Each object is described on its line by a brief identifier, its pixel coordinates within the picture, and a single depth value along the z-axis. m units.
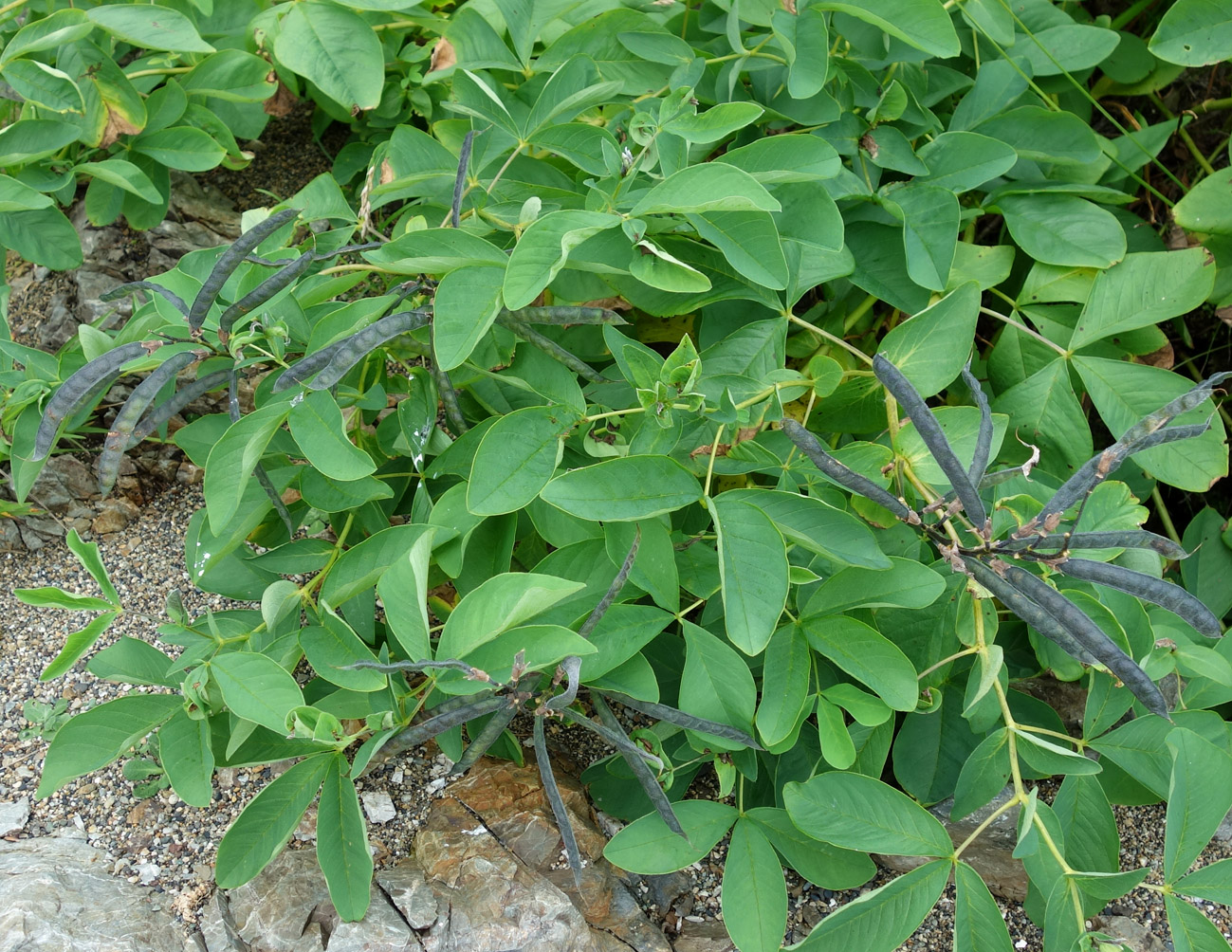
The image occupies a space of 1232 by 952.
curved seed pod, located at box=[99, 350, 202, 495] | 0.57
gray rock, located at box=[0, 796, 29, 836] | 0.62
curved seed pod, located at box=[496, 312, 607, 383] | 0.62
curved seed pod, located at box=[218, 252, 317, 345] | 0.57
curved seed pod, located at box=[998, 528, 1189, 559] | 0.51
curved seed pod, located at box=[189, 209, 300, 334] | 0.56
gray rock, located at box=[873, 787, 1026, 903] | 0.65
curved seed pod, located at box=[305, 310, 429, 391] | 0.55
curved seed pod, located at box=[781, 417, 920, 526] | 0.52
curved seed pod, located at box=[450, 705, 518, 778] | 0.56
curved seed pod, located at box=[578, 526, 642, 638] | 0.55
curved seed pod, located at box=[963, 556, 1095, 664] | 0.52
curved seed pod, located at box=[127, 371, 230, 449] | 0.58
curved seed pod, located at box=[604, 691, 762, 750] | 0.56
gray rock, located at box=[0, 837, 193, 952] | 0.56
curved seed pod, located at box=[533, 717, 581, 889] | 0.53
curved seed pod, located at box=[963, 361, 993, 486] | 0.52
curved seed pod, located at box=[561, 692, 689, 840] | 0.55
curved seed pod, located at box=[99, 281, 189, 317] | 0.58
